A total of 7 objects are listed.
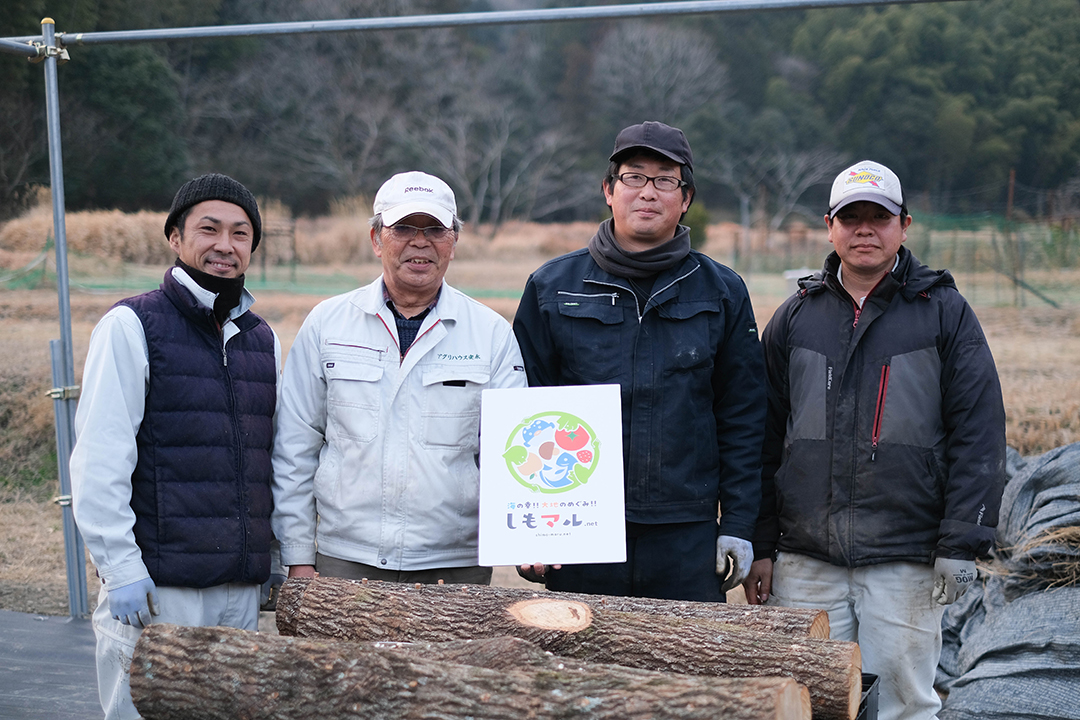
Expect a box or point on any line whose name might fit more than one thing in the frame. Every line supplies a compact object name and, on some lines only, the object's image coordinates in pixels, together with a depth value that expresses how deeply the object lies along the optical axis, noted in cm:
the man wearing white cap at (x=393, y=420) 253
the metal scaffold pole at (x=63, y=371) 416
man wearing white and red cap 262
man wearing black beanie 226
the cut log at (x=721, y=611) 225
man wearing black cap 262
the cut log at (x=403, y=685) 182
